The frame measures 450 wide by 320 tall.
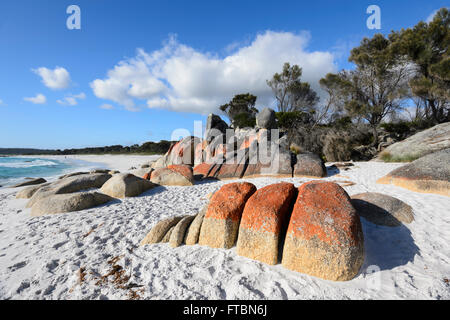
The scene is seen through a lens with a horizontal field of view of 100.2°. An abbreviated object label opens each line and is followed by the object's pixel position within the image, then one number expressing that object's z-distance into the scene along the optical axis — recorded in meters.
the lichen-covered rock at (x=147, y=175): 8.32
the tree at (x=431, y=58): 12.09
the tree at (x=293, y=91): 23.27
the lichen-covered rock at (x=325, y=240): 2.09
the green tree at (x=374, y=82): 14.35
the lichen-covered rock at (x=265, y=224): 2.42
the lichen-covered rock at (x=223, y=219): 2.81
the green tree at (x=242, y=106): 29.70
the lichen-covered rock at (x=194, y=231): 2.99
